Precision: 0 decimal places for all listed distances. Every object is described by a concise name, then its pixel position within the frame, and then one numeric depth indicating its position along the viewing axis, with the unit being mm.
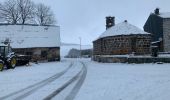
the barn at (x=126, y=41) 15002
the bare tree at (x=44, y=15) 25951
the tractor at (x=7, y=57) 11276
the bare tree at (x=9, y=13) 24186
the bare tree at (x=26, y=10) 24534
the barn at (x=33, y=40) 18913
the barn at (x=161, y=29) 20024
